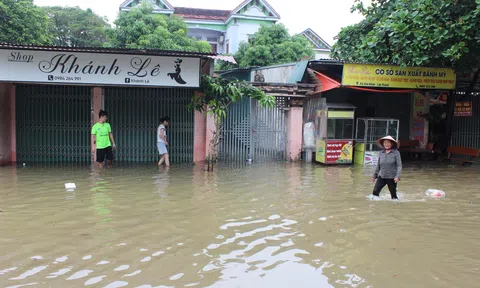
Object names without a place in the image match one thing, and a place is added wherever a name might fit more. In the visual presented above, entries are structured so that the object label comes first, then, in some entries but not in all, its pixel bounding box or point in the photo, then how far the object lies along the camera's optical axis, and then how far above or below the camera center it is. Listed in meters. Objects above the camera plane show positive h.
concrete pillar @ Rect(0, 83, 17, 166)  12.09 -0.22
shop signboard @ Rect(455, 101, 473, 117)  15.32 +0.59
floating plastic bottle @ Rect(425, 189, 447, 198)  8.70 -1.31
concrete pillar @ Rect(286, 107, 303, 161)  14.06 -0.34
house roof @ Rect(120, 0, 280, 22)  30.89 +7.75
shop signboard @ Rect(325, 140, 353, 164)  13.53 -0.87
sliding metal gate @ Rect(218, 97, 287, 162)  13.98 -0.21
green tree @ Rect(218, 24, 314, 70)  24.84 +4.05
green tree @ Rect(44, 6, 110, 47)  30.24 +5.90
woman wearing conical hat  8.09 -0.77
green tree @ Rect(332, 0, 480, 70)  11.38 +2.37
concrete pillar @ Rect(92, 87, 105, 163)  12.67 +0.41
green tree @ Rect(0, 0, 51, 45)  21.76 +4.57
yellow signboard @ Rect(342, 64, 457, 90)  12.88 +1.38
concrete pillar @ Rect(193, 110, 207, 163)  13.35 -0.47
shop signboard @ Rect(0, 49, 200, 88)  11.05 +1.23
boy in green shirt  11.10 -0.52
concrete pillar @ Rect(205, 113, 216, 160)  13.28 -0.26
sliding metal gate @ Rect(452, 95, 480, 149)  16.88 -0.09
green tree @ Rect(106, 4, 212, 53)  22.88 +4.43
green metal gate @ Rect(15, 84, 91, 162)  12.67 -0.17
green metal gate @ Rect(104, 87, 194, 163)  13.18 -0.04
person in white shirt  11.97 -0.52
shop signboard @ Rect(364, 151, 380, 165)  13.77 -1.04
